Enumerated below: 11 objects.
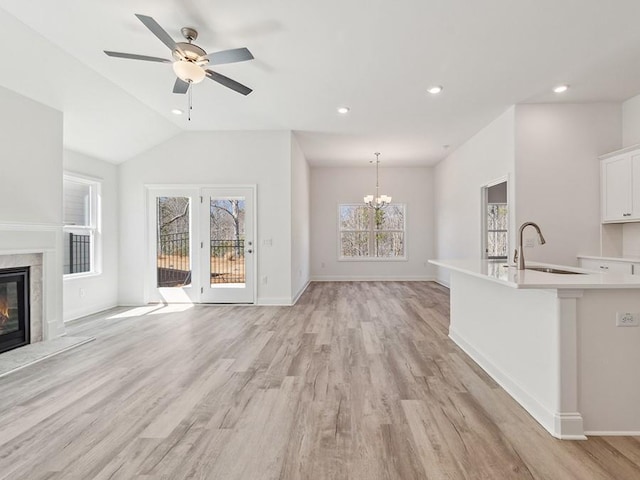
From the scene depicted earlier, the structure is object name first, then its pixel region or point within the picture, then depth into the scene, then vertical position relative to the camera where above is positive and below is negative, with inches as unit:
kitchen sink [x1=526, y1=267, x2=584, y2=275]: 112.6 -11.3
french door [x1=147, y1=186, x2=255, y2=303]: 224.2 -3.5
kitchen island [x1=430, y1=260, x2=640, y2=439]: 76.0 -27.8
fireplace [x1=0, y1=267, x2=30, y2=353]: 136.4 -28.5
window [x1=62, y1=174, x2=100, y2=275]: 195.0 +10.4
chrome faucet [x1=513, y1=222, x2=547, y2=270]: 103.9 -6.7
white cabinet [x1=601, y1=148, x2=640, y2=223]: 156.3 +25.2
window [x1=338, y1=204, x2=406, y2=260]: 353.7 +7.4
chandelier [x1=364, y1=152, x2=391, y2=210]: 287.6 +36.2
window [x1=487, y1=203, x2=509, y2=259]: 274.2 +5.8
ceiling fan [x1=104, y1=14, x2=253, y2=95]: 105.3 +60.2
